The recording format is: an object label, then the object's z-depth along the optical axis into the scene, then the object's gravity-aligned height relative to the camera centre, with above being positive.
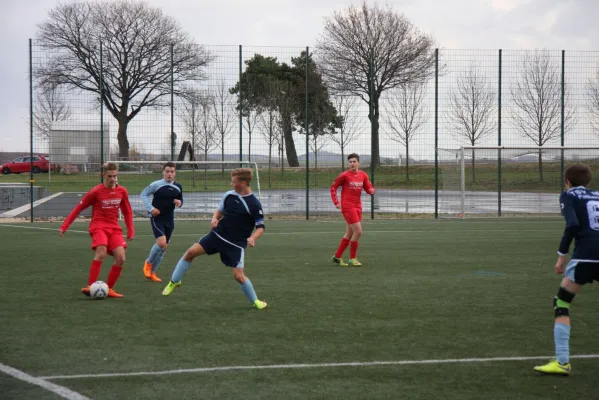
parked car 56.47 +0.44
